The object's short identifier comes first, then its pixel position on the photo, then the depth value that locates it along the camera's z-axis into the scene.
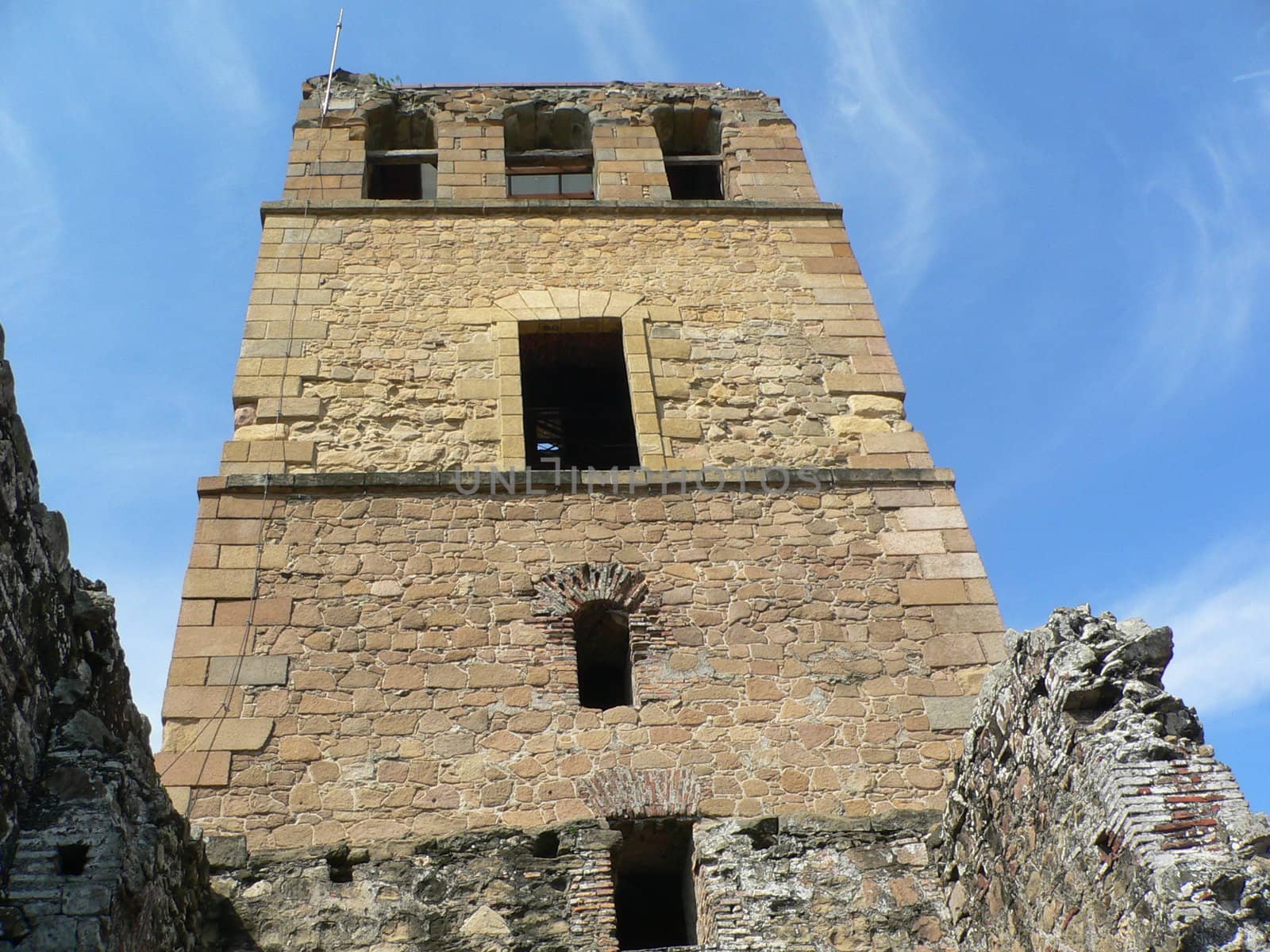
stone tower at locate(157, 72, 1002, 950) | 6.18
